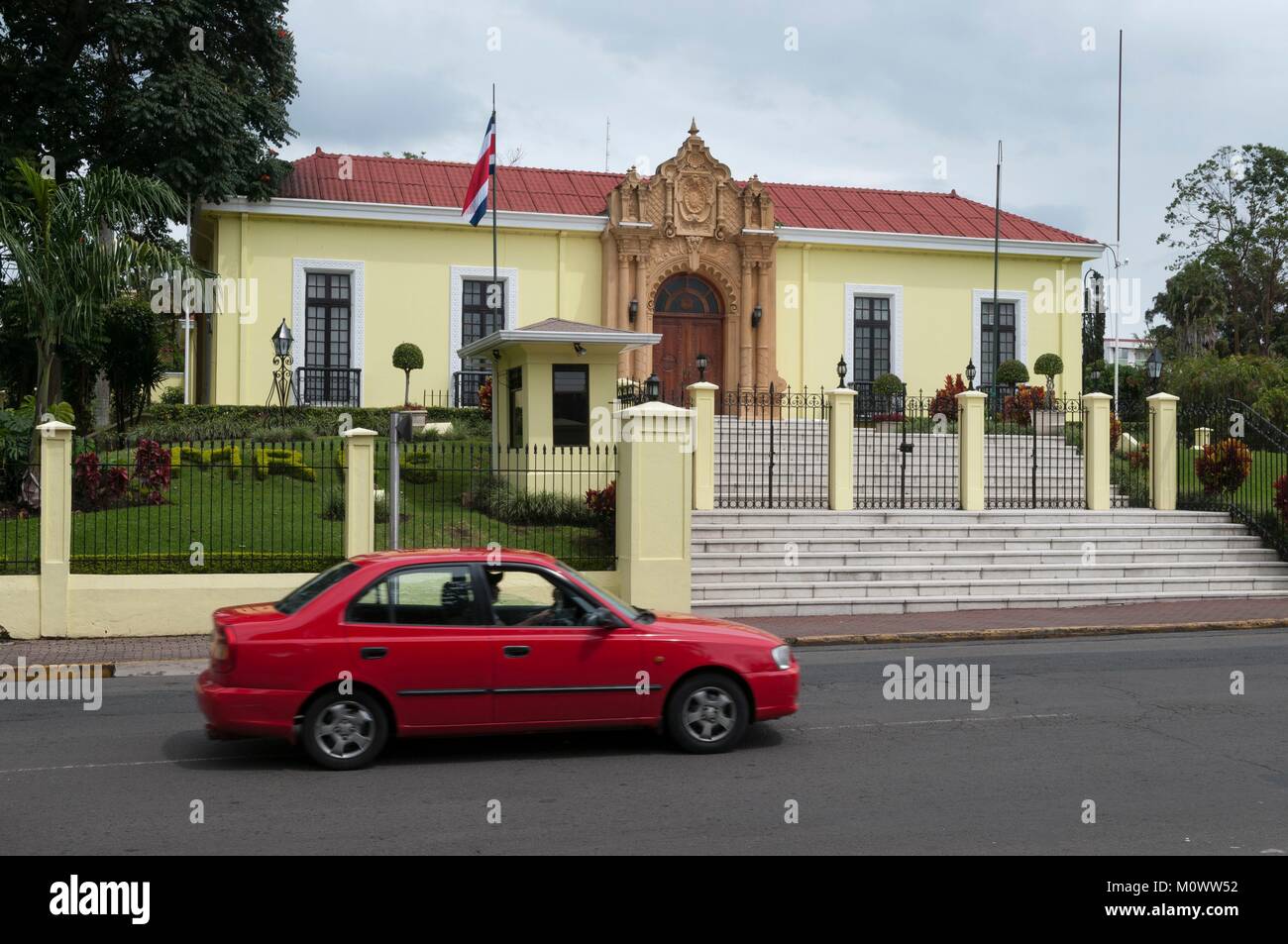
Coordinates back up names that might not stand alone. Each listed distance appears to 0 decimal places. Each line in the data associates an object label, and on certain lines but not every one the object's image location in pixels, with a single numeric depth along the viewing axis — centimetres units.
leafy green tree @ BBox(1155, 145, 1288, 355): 5284
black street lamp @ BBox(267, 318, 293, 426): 2497
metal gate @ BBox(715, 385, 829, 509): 1948
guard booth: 1845
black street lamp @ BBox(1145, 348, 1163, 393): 2491
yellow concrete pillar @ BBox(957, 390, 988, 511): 1970
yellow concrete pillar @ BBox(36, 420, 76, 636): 1407
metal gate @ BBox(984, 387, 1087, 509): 2094
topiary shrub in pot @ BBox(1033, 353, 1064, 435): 2352
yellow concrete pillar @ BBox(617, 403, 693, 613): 1525
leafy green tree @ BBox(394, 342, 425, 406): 2772
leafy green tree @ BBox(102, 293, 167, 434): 2517
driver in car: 841
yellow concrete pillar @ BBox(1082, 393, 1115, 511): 2034
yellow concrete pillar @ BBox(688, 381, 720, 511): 1886
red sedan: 792
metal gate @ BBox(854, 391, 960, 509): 2032
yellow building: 2805
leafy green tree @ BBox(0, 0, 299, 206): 2538
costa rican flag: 2359
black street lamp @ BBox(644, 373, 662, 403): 1788
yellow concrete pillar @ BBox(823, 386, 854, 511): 1922
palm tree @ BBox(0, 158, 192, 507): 1589
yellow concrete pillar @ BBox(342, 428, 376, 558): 1510
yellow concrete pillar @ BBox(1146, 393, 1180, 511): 2070
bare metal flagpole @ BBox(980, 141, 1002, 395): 3097
